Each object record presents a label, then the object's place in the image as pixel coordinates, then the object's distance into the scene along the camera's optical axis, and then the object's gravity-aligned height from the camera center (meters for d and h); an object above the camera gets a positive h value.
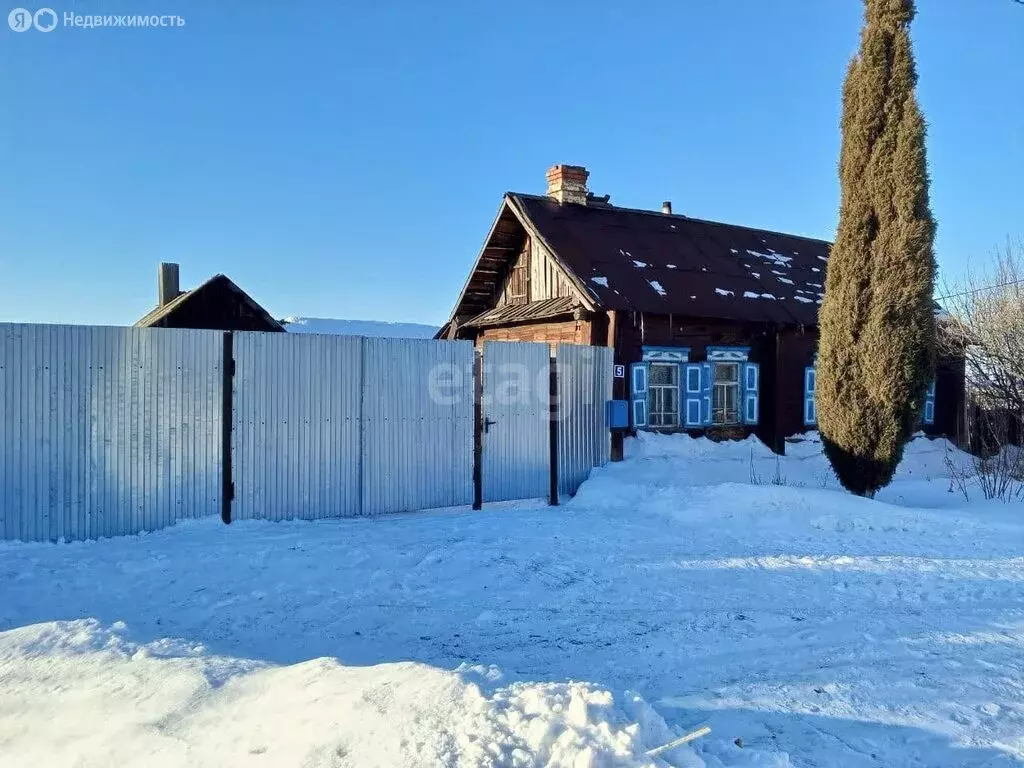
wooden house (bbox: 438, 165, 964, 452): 14.08 +1.45
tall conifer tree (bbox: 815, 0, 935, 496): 10.53 +1.52
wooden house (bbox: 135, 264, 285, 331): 22.66 +2.05
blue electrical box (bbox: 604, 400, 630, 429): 11.28 -0.50
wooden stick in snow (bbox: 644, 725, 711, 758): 3.14 -1.53
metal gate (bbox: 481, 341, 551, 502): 9.95 -0.58
